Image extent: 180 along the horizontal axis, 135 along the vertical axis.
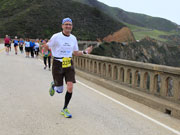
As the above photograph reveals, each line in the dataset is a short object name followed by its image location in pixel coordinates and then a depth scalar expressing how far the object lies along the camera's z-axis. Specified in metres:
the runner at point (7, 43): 22.83
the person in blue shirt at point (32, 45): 21.69
